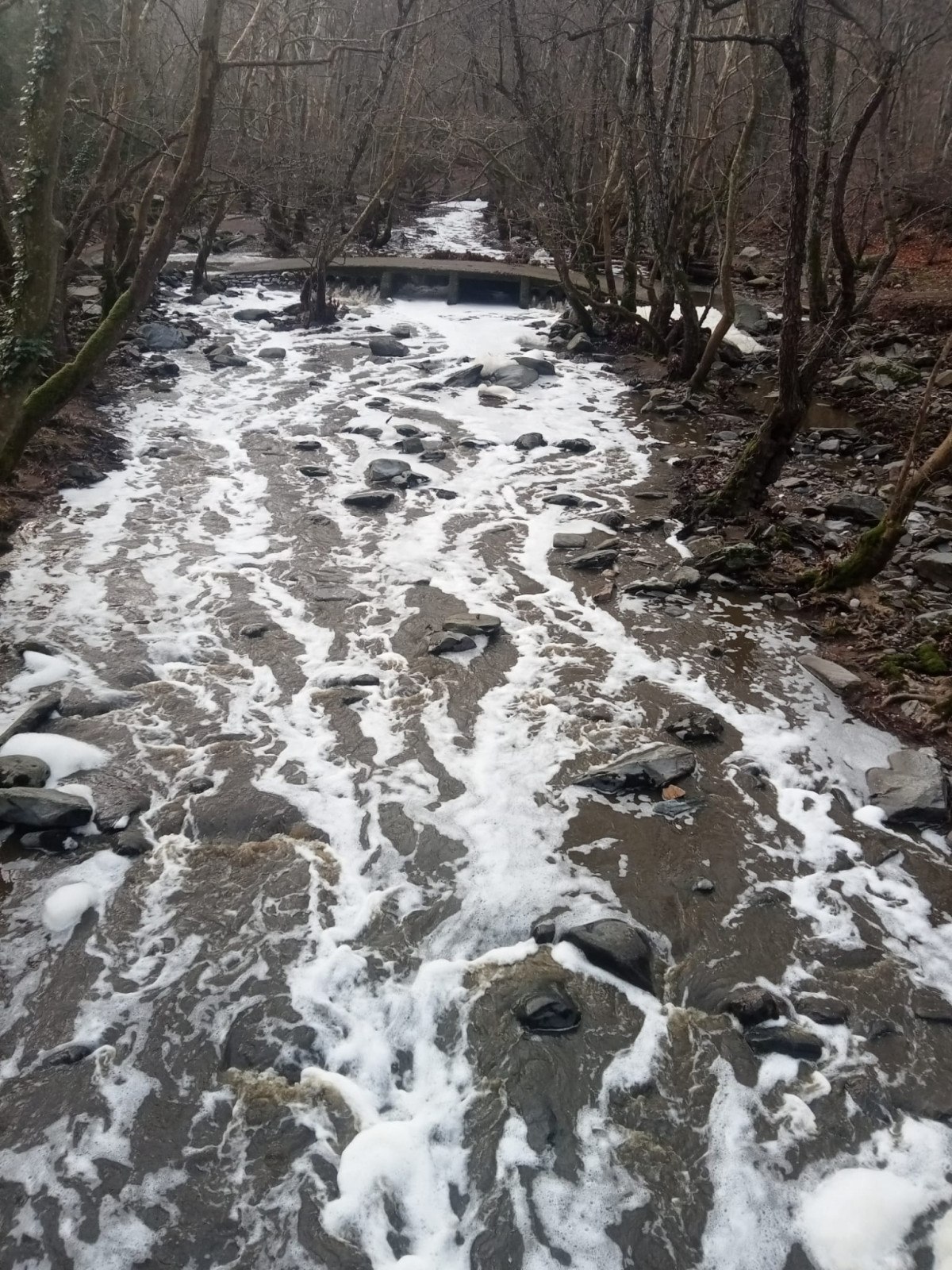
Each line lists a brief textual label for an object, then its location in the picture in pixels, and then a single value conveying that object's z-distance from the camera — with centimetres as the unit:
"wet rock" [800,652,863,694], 614
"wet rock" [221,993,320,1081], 363
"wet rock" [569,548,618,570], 805
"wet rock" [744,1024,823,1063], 371
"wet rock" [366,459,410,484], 995
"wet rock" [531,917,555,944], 427
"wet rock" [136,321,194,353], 1430
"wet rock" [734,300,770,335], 1580
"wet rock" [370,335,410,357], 1521
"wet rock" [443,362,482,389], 1370
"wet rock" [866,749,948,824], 495
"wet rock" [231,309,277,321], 1686
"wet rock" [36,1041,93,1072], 358
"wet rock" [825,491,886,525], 841
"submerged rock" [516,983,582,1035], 383
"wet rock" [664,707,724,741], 568
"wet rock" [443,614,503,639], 690
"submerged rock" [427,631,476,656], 669
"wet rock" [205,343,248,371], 1402
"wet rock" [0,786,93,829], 467
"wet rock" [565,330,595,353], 1546
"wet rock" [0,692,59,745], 533
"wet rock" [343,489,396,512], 928
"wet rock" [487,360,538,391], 1363
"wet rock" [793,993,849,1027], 385
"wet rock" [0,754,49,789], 492
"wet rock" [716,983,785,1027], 384
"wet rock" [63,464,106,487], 927
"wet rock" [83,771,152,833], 481
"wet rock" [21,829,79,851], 460
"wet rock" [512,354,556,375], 1414
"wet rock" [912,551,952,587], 719
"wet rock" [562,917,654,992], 406
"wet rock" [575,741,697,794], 524
